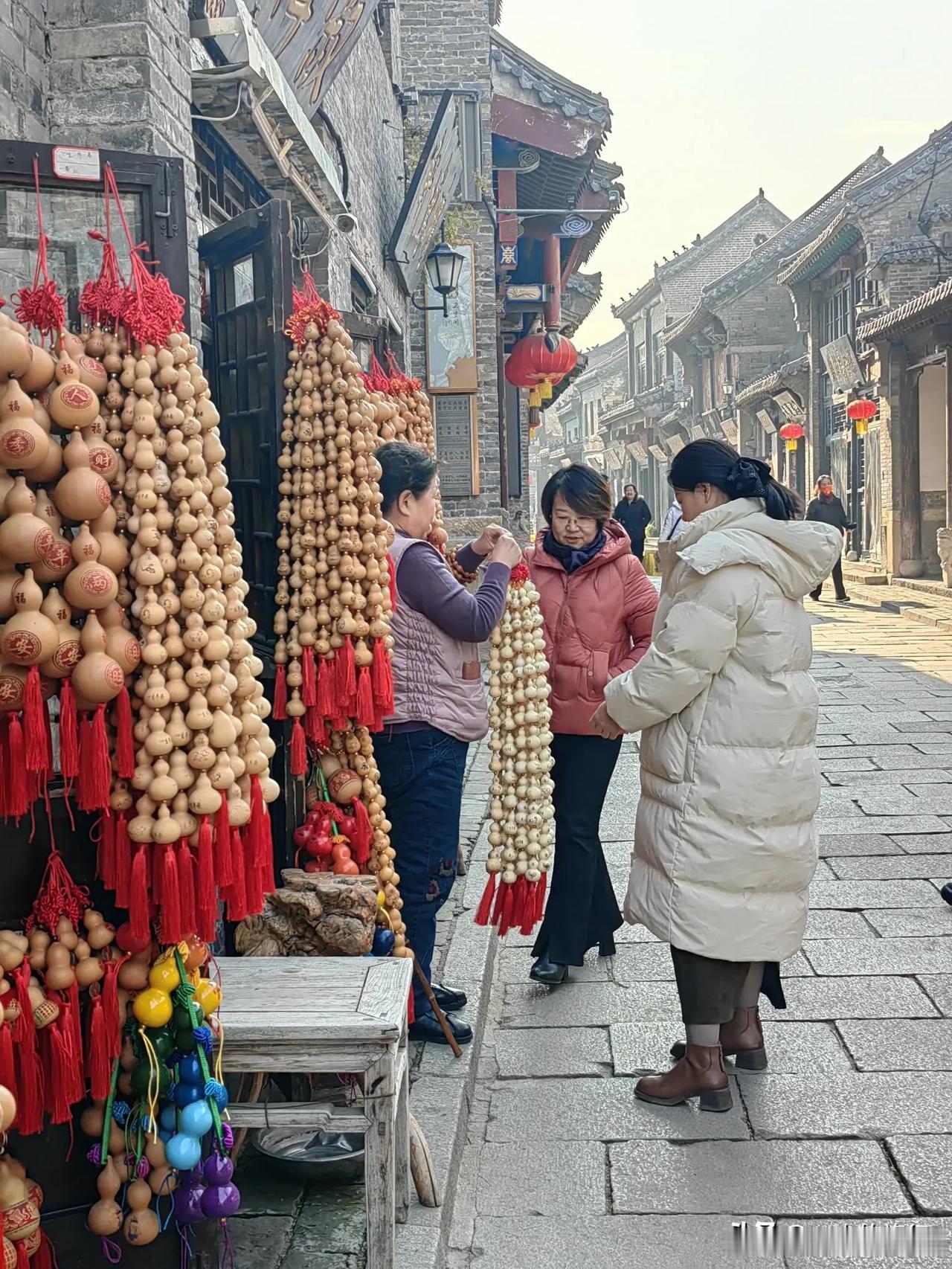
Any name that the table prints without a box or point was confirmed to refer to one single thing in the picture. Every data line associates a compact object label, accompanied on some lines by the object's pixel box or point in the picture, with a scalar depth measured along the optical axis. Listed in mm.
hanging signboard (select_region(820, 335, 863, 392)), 25625
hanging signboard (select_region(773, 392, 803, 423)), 31719
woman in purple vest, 3871
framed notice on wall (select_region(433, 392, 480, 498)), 12703
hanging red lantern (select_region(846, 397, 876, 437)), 22406
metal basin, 3180
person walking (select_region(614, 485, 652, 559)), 21297
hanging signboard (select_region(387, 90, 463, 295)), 10945
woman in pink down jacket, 4531
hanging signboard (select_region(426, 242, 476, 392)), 12586
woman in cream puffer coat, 3588
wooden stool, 2645
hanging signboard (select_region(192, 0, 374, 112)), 5676
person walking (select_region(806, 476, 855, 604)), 20797
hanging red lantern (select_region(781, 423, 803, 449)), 29266
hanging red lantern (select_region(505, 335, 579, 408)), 17109
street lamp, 12352
